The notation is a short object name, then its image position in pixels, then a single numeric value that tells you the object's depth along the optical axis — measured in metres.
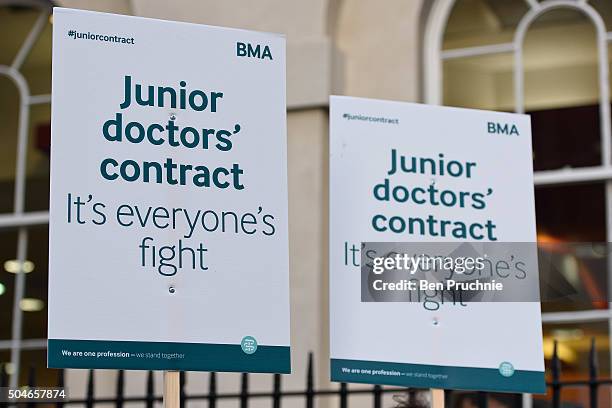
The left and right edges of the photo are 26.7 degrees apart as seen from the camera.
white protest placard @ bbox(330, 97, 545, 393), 4.93
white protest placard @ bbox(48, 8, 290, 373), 4.47
